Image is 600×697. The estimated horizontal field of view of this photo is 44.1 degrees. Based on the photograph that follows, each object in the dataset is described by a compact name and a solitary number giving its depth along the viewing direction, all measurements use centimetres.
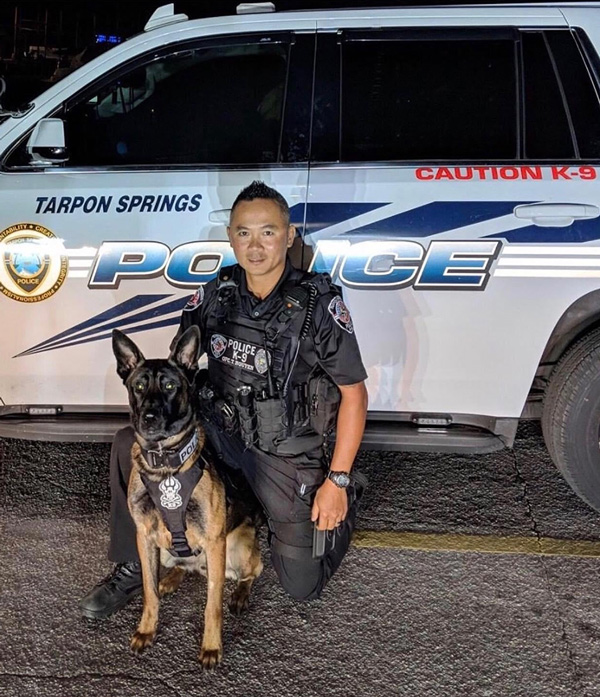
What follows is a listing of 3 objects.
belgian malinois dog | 225
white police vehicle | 278
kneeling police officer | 241
